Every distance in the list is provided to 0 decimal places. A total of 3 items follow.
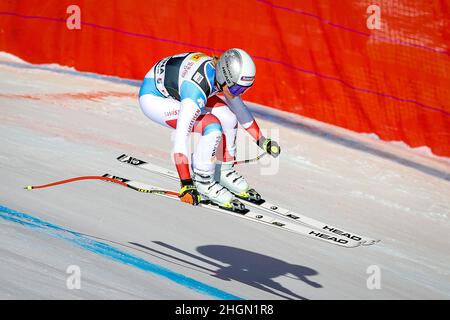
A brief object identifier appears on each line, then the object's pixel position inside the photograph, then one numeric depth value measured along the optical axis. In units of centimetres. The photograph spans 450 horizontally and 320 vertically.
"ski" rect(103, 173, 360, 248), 1224
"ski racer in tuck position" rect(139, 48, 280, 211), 1182
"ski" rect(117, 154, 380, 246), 1265
